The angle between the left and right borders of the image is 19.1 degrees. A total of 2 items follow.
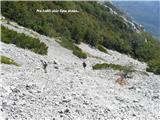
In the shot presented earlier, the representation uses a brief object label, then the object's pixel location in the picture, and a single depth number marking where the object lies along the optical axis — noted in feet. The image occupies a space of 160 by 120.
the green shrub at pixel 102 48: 199.23
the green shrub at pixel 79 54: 145.63
